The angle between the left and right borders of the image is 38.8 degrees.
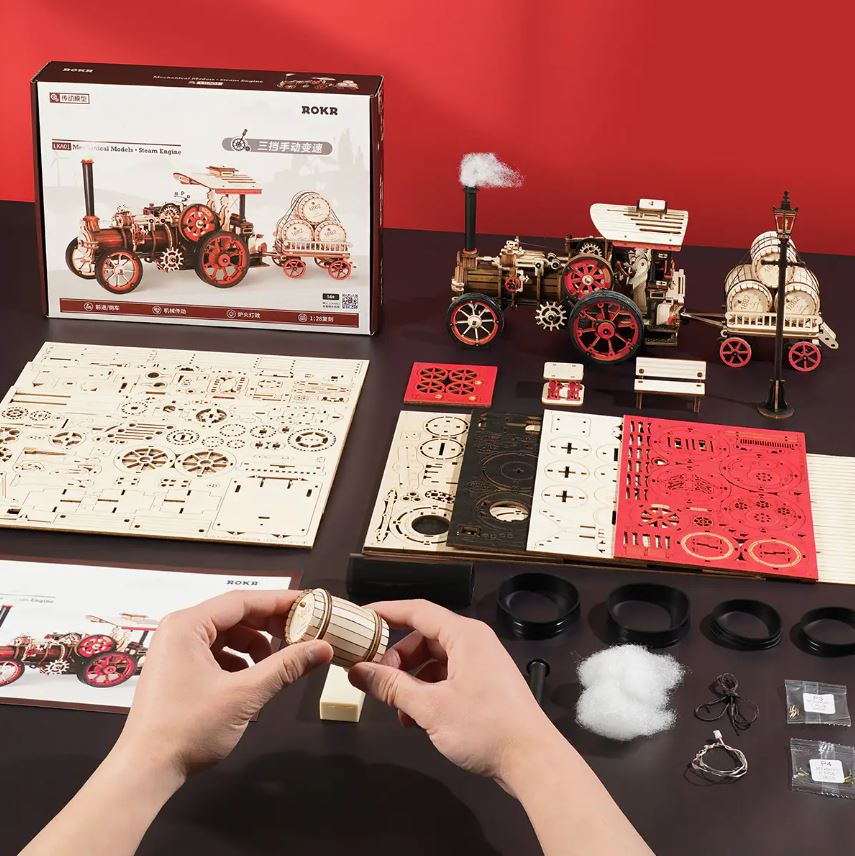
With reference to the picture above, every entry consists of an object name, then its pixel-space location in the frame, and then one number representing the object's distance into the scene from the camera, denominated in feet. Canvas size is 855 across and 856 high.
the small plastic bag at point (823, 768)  4.15
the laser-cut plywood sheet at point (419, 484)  5.33
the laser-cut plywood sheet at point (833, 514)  5.17
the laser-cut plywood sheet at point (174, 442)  5.44
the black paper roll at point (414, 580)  4.93
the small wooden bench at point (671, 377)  6.22
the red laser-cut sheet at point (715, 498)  5.19
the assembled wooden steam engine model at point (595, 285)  6.50
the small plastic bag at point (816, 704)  4.43
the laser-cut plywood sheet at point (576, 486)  5.28
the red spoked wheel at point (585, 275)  6.56
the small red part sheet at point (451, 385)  6.30
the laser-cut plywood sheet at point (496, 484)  5.30
